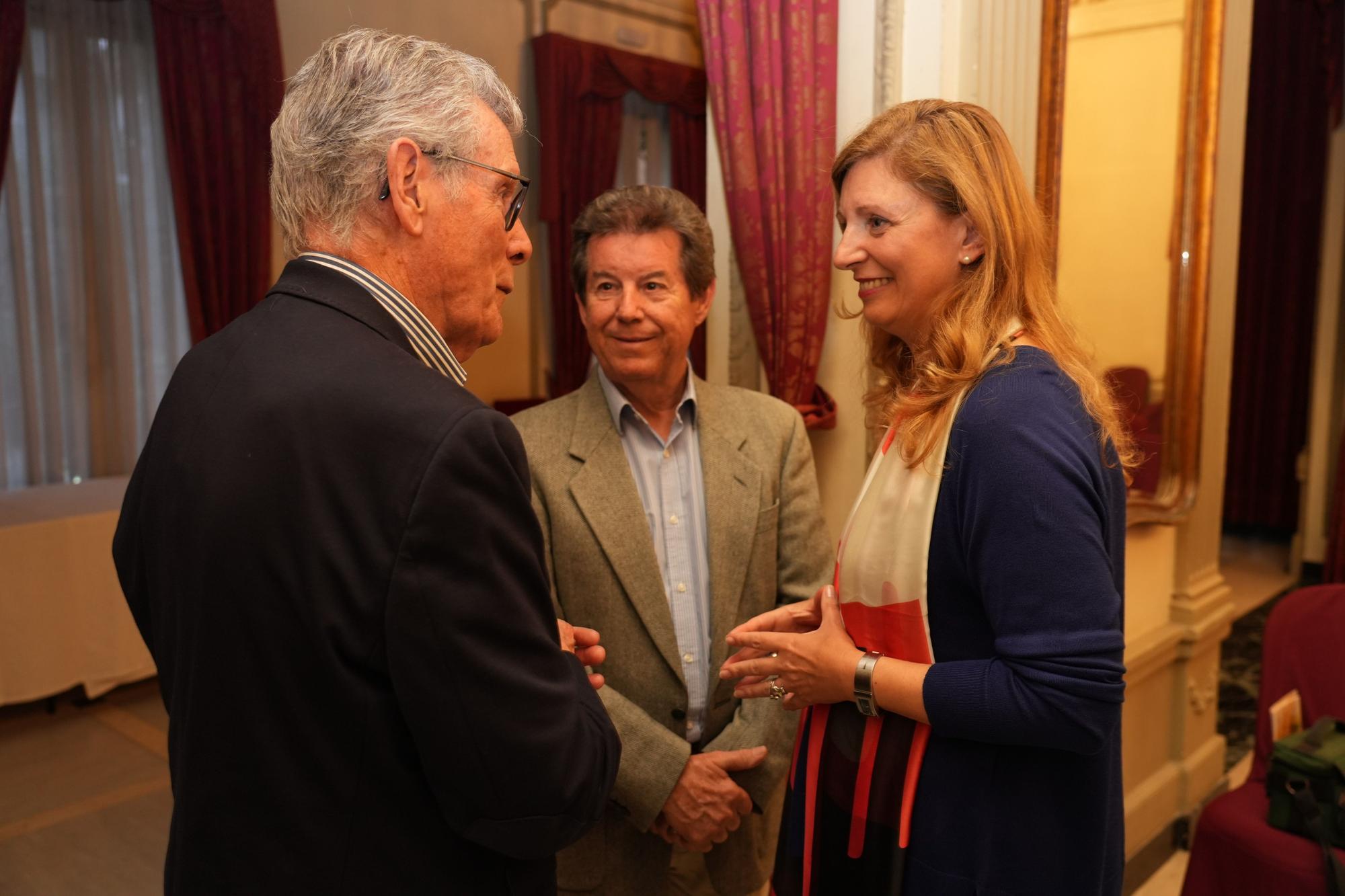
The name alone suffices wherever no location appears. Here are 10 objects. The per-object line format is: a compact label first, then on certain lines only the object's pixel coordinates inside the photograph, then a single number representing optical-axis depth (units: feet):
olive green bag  7.57
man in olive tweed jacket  5.75
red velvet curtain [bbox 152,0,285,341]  14.52
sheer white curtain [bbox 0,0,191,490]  16.53
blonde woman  3.85
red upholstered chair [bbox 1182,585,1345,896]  7.66
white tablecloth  11.40
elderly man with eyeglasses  3.07
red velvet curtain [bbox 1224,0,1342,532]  25.32
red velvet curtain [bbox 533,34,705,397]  20.06
